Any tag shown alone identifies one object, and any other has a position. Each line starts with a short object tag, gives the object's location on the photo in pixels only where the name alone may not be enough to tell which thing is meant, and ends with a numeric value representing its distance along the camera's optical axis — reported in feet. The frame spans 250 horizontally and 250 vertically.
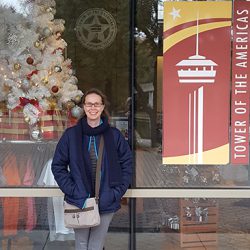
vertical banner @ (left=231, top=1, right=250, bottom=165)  15.80
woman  12.14
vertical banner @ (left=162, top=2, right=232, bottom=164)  15.78
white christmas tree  17.30
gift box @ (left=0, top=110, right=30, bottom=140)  17.42
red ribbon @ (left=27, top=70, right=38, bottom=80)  17.34
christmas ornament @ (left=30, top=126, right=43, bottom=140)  17.47
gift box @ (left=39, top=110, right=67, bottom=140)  17.44
